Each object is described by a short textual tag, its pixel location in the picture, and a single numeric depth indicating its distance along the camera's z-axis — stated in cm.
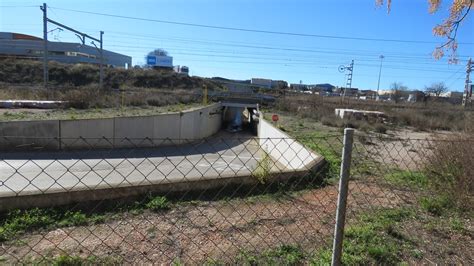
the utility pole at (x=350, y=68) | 7244
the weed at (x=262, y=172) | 745
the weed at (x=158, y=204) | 563
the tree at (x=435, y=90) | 9257
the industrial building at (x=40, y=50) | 8538
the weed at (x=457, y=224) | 504
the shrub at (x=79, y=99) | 2711
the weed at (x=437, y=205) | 585
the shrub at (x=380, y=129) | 2848
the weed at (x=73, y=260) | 368
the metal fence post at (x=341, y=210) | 313
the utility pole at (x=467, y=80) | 5731
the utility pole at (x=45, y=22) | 3148
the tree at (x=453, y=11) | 628
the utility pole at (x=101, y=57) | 3793
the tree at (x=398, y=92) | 8721
